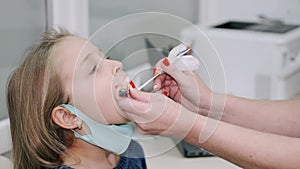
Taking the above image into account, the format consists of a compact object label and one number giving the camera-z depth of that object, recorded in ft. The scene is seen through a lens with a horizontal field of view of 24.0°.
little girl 3.50
